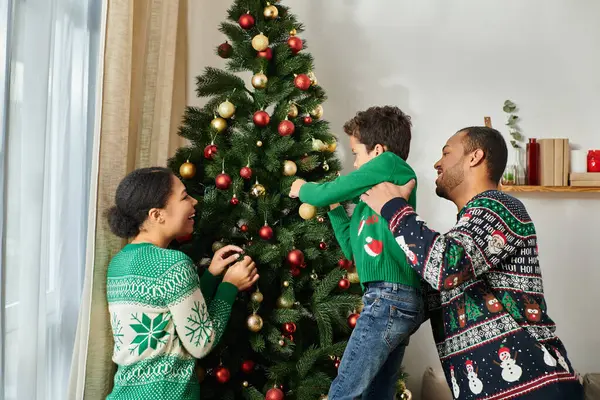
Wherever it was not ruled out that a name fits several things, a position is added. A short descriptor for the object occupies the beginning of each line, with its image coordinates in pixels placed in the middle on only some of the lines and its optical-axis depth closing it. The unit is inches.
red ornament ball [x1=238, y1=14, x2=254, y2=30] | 85.5
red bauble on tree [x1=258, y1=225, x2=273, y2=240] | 79.7
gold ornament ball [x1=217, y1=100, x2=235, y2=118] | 83.0
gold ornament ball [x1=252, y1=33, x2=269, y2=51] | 84.0
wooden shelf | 124.8
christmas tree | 79.9
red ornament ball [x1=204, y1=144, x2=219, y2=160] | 83.2
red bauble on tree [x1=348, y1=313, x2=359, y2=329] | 82.9
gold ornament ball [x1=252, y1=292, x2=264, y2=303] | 78.0
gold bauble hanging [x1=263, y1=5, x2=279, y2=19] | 86.3
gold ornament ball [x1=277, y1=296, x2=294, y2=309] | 79.4
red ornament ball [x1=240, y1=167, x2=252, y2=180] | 80.4
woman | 66.1
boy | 69.3
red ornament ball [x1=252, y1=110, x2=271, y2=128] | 82.2
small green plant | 127.4
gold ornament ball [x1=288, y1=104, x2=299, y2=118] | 83.7
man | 58.2
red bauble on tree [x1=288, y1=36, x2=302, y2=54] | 85.6
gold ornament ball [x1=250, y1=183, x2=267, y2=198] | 81.3
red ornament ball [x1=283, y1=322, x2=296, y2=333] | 79.3
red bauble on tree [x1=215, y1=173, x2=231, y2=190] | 80.0
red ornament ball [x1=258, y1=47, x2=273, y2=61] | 84.9
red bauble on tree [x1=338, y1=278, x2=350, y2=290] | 81.8
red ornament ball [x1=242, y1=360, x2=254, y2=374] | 81.0
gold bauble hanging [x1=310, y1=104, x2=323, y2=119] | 85.3
